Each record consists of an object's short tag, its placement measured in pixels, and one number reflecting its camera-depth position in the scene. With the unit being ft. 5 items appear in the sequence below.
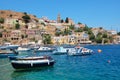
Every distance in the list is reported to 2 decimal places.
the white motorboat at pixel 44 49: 125.72
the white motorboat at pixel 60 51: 104.16
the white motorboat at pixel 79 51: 95.78
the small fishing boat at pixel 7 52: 96.70
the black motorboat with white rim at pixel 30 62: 54.47
